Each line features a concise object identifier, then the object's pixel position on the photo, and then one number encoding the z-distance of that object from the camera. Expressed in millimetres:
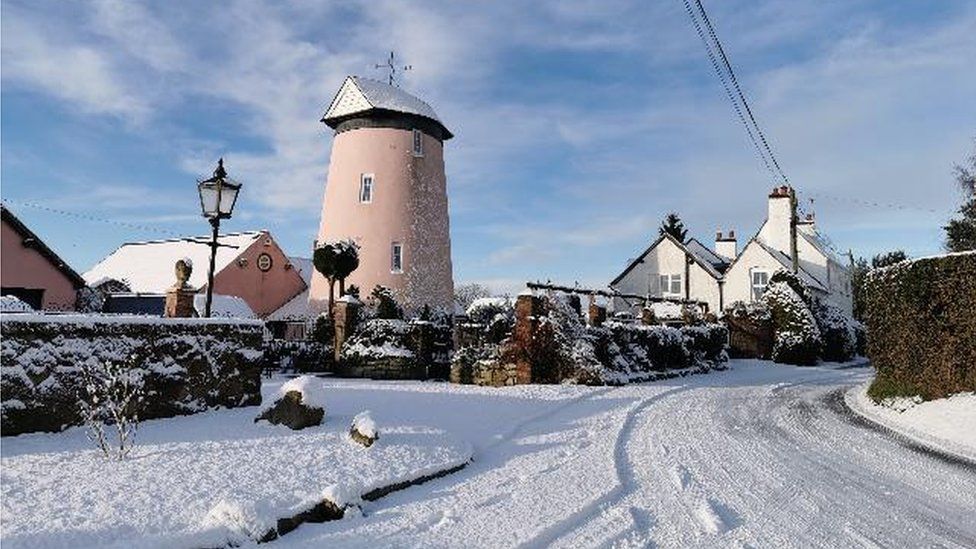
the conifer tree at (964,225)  40891
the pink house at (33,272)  26047
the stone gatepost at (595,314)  20077
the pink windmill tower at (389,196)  31906
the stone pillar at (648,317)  24297
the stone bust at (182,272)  10344
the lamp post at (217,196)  10516
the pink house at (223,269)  38219
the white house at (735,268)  43000
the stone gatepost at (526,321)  17719
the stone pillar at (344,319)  20391
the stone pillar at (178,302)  10258
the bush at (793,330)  29453
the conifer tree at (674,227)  57844
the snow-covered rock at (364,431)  7723
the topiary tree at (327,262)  26766
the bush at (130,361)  6898
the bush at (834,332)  32125
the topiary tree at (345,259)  26953
